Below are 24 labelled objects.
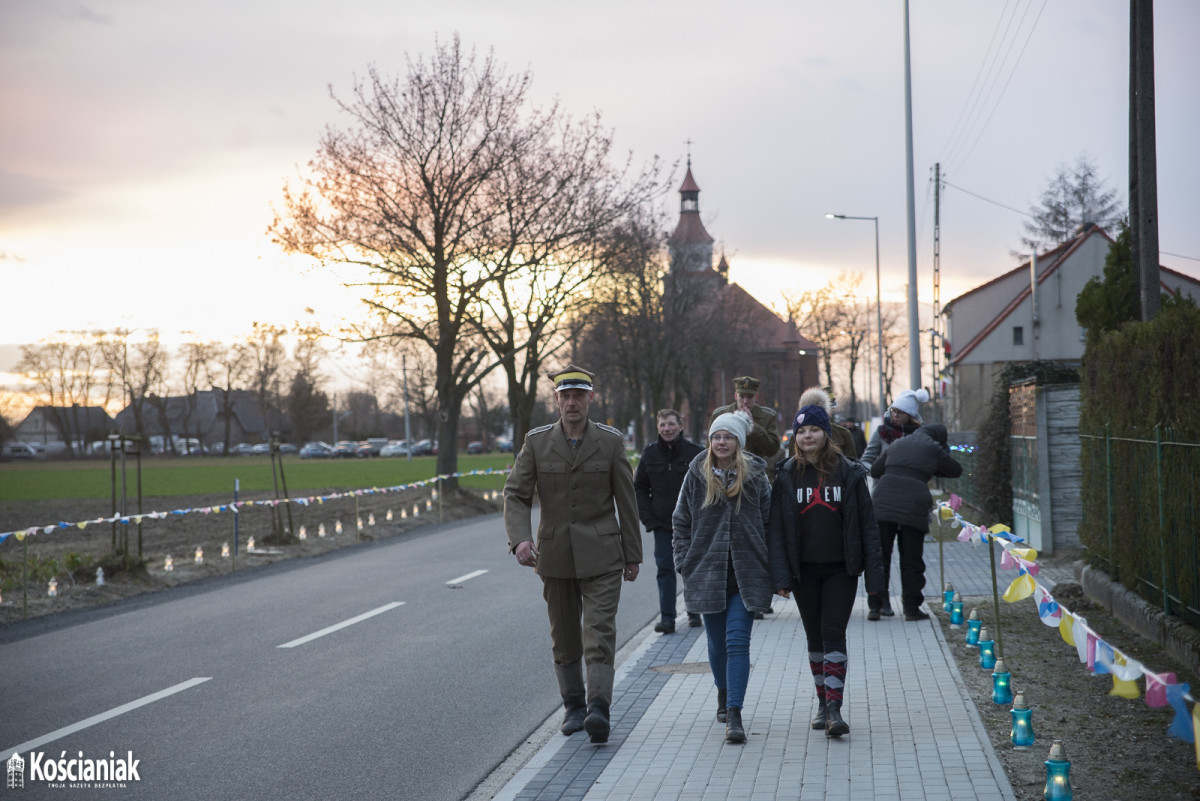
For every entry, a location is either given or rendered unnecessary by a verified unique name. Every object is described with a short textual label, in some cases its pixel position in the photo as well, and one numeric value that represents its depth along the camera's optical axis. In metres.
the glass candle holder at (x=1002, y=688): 6.85
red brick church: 59.78
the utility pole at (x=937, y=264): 38.12
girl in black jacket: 6.31
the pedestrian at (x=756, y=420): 9.81
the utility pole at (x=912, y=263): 24.23
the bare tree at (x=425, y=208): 30.36
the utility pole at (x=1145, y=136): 12.20
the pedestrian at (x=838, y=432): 9.59
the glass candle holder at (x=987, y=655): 7.98
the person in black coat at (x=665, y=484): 9.87
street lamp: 44.02
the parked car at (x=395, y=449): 112.88
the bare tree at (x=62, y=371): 92.31
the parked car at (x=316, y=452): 110.12
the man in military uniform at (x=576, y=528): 6.52
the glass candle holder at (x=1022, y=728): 5.86
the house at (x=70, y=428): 107.38
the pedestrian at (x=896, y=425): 10.34
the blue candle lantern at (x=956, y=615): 9.91
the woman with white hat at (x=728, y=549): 6.20
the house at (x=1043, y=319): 52.97
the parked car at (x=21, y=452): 103.23
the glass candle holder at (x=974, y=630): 8.58
